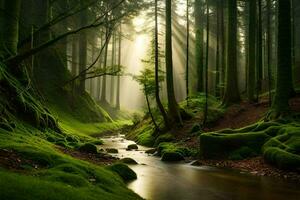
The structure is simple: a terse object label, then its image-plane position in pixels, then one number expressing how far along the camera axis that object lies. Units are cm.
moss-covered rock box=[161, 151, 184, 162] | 1830
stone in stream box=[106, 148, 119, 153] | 2070
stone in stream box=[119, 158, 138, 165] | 1636
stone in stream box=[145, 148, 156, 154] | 2141
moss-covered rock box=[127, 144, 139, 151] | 2328
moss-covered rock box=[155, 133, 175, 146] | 2417
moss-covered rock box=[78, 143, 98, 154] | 1719
